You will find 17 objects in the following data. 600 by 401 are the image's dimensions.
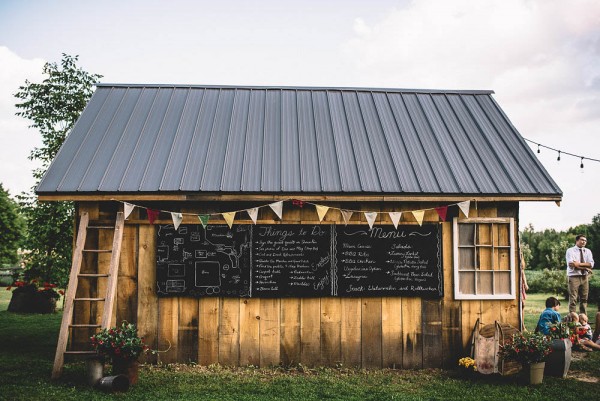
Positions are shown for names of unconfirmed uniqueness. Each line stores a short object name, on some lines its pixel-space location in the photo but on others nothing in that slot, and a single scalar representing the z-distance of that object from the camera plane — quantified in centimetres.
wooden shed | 834
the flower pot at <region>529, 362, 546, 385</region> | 766
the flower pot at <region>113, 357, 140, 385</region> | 720
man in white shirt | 1096
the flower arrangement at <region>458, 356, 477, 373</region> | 812
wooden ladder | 756
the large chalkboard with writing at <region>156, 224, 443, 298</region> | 842
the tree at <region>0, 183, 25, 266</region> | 3006
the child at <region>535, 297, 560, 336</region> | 874
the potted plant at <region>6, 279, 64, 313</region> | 1509
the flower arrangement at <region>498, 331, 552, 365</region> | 759
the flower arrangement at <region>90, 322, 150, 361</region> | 706
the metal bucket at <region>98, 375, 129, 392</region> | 692
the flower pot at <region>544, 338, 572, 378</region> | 810
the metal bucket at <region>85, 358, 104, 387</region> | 718
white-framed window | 866
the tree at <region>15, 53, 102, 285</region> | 1498
